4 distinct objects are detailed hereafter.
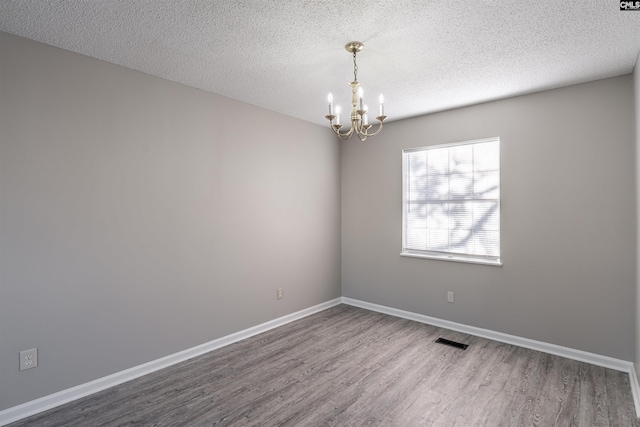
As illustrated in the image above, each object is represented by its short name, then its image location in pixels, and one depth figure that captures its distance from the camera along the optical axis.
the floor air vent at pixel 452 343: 3.30
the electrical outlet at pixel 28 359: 2.19
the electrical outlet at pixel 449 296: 3.78
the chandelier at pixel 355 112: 2.27
